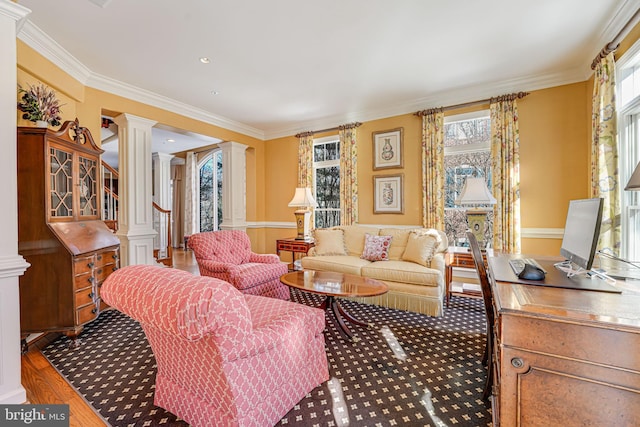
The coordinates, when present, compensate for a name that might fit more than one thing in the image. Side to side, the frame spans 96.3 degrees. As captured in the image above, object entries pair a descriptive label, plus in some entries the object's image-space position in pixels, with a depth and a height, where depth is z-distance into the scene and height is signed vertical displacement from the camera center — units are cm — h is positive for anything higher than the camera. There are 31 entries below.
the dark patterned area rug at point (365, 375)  167 -118
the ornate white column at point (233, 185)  569 +58
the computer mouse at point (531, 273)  151 -34
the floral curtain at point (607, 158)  263 +49
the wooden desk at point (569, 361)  99 -56
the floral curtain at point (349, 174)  508 +68
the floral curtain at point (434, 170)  427 +61
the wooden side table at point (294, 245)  478 -56
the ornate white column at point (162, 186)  761 +77
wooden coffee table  255 -71
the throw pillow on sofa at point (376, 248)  394 -51
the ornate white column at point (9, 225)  172 -6
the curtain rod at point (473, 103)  375 +152
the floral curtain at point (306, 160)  561 +103
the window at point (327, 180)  559 +64
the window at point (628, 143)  252 +60
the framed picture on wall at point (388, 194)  471 +30
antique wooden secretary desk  249 -26
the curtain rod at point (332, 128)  506 +156
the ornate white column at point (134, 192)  395 +32
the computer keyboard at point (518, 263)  177 -37
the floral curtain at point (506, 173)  372 +50
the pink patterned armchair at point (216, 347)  118 -70
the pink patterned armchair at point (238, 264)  329 -65
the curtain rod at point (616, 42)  236 +153
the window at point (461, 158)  418 +79
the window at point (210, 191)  815 +64
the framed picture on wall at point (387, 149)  471 +105
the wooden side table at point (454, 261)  355 -63
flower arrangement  258 +104
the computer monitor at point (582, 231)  141 -12
